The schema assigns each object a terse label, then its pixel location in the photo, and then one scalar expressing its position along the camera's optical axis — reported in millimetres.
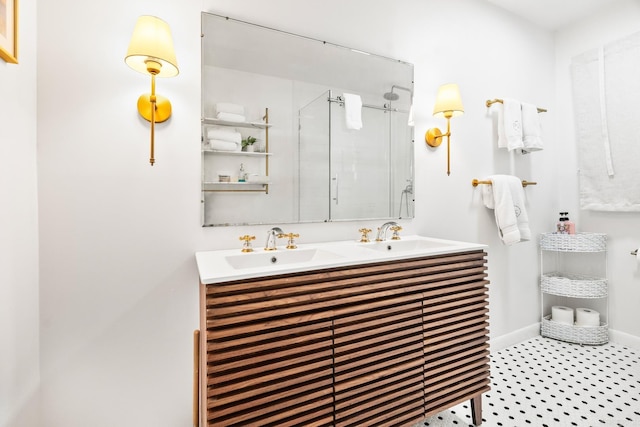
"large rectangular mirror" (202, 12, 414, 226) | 1576
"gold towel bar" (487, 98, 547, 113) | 2429
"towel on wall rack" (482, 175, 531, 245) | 2281
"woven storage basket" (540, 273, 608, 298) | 2553
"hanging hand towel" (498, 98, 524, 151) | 2405
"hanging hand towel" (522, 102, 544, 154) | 2490
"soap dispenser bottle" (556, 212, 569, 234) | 2697
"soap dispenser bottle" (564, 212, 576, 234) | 2688
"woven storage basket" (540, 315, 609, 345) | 2562
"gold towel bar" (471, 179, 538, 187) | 2390
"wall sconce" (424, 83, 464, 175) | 2023
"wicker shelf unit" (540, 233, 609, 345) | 2566
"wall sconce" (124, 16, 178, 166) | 1226
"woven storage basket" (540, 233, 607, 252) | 2564
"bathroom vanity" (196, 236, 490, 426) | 1086
